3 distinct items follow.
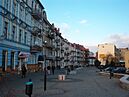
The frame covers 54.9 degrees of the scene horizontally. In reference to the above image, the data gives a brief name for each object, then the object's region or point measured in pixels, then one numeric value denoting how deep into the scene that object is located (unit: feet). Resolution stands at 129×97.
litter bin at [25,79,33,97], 19.25
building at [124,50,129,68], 109.35
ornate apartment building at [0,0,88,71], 47.84
